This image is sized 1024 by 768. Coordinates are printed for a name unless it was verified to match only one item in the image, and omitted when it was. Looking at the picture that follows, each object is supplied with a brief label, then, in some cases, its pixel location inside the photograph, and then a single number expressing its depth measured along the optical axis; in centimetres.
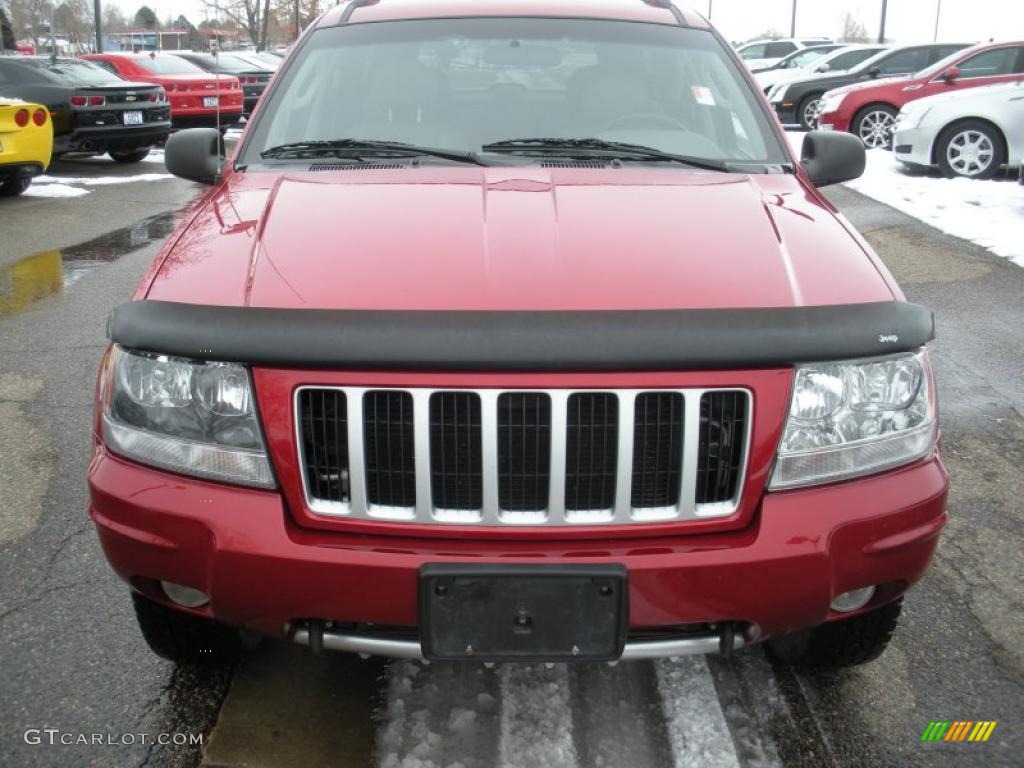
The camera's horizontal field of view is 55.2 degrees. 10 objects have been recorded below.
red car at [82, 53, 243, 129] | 1725
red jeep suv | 195
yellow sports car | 1038
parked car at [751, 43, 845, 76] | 2377
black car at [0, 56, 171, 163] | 1305
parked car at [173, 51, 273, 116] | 2108
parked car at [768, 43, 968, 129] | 1766
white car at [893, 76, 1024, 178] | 1145
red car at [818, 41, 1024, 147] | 1313
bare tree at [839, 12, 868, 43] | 9244
